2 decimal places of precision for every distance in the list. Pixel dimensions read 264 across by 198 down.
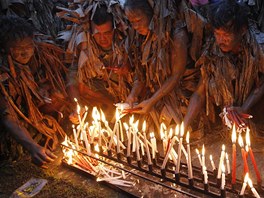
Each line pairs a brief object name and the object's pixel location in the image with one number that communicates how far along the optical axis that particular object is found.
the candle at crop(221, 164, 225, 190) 2.29
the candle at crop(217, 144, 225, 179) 2.28
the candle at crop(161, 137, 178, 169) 2.52
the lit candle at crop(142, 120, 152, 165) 2.65
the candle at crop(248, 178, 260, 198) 2.23
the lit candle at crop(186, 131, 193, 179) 2.38
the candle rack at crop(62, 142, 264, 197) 2.41
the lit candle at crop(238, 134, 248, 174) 2.22
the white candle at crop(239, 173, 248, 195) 2.23
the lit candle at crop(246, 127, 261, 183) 2.22
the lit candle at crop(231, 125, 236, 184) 2.24
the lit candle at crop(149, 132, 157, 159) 2.71
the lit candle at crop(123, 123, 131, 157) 2.78
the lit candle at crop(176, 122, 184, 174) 2.39
